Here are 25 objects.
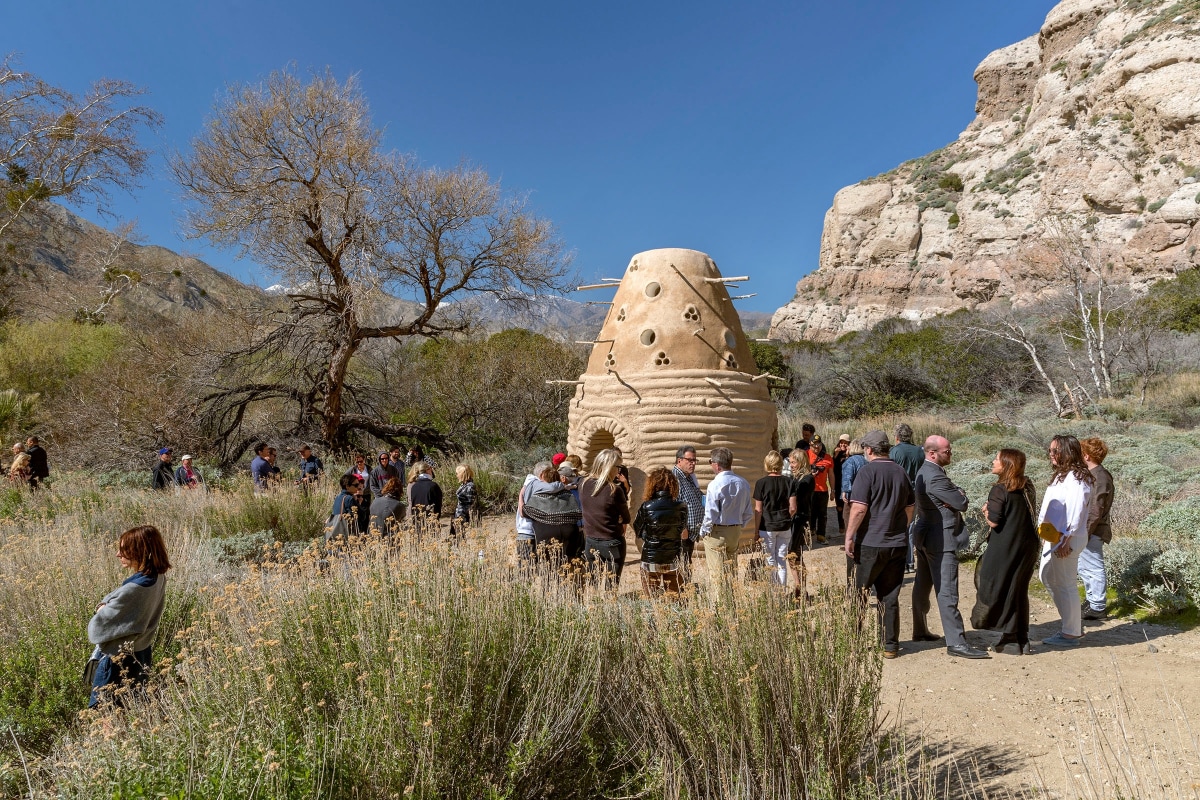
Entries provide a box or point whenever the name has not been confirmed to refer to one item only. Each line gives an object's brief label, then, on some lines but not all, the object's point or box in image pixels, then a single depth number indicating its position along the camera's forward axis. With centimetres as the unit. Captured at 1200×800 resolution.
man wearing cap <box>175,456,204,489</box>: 1031
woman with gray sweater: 340
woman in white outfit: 481
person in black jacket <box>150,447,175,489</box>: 1027
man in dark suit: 486
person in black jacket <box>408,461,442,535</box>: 641
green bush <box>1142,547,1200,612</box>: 541
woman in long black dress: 472
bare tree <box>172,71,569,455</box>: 1359
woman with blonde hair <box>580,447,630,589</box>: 557
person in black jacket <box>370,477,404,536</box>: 607
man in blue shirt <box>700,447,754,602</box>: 536
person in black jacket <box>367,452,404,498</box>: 906
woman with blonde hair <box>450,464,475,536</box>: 714
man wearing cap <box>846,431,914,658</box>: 483
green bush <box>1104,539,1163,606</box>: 577
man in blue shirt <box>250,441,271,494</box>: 996
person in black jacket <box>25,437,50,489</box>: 1000
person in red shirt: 903
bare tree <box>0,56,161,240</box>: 1677
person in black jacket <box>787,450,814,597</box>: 719
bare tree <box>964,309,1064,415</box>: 1680
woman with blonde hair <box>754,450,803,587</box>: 585
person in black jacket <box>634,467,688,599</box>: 512
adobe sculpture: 826
